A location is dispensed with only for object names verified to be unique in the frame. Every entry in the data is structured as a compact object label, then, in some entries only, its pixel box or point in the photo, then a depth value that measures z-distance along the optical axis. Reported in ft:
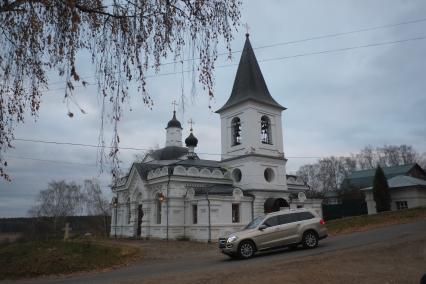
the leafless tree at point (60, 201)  219.00
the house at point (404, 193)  129.29
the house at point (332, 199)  197.18
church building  97.40
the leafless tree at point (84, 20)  17.72
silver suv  51.60
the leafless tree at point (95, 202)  225.41
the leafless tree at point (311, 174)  303.44
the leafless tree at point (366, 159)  311.68
